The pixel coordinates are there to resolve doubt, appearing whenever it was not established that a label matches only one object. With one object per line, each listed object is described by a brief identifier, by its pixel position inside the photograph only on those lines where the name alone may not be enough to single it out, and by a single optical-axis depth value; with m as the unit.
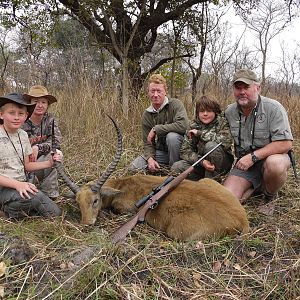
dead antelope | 3.26
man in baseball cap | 4.10
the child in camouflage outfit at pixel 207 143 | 4.43
